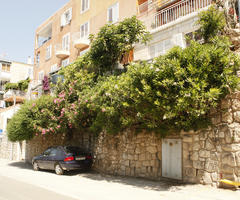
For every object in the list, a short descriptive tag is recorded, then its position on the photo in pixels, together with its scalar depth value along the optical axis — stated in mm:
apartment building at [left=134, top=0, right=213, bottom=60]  12672
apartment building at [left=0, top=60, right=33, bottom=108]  44491
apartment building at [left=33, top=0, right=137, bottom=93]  19380
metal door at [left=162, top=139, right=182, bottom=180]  9750
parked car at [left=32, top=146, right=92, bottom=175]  12531
